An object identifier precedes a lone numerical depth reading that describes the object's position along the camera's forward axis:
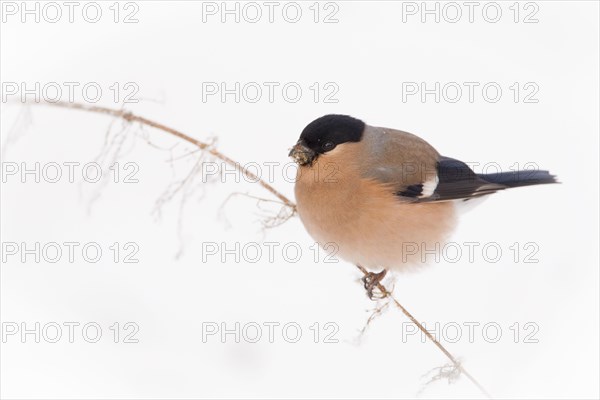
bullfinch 7.04
